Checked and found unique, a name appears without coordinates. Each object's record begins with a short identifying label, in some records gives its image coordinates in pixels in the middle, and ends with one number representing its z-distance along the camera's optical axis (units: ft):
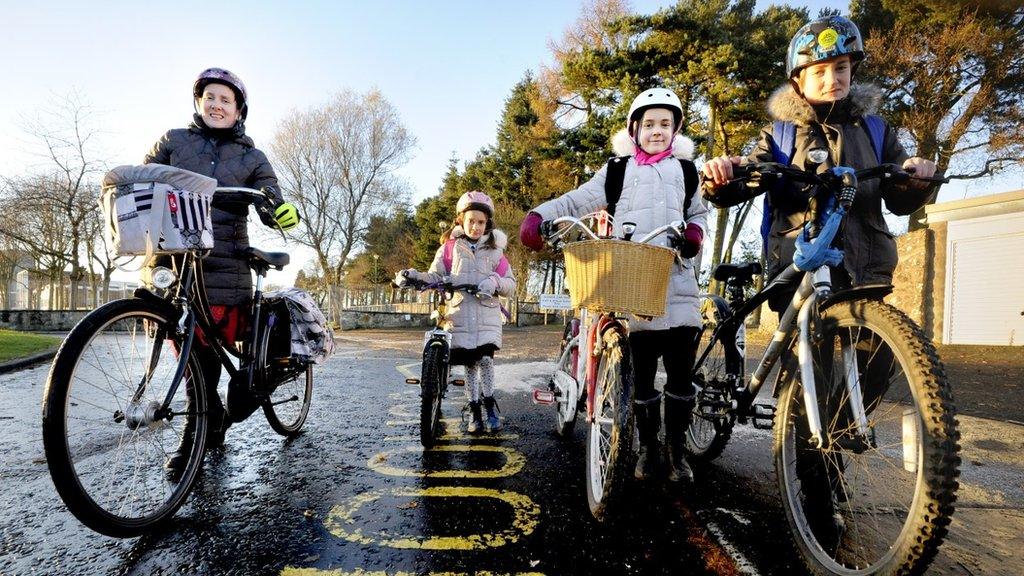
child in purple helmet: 12.84
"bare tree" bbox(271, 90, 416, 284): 85.10
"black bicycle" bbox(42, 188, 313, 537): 5.85
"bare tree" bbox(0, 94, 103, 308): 69.10
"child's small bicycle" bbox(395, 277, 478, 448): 10.81
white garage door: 36.73
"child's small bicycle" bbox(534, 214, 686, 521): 6.88
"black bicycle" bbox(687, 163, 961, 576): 4.66
